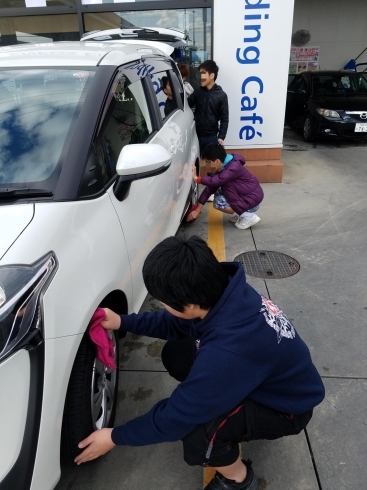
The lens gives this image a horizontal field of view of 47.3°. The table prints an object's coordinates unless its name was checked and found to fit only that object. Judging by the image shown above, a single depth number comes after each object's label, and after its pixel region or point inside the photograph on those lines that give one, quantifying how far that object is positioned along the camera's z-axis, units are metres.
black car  7.70
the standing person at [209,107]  4.93
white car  1.24
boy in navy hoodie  1.33
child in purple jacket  3.88
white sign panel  5.10
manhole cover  3.41
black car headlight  7.77
